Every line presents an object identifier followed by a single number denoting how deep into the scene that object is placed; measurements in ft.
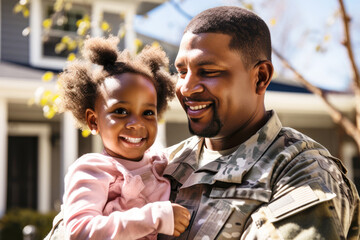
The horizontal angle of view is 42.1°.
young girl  6.22
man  5.46
